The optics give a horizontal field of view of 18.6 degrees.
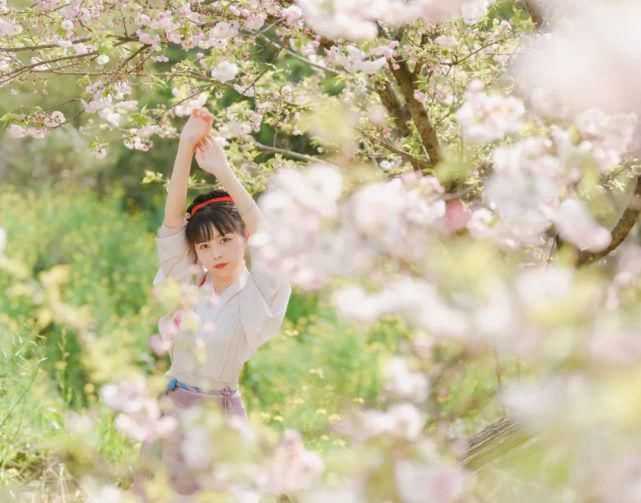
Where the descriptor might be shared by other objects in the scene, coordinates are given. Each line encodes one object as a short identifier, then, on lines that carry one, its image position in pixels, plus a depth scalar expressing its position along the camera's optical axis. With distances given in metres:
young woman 5.95
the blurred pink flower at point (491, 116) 4.89
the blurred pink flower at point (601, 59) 4.26
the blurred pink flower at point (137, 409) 5.14
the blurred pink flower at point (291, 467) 4.80
